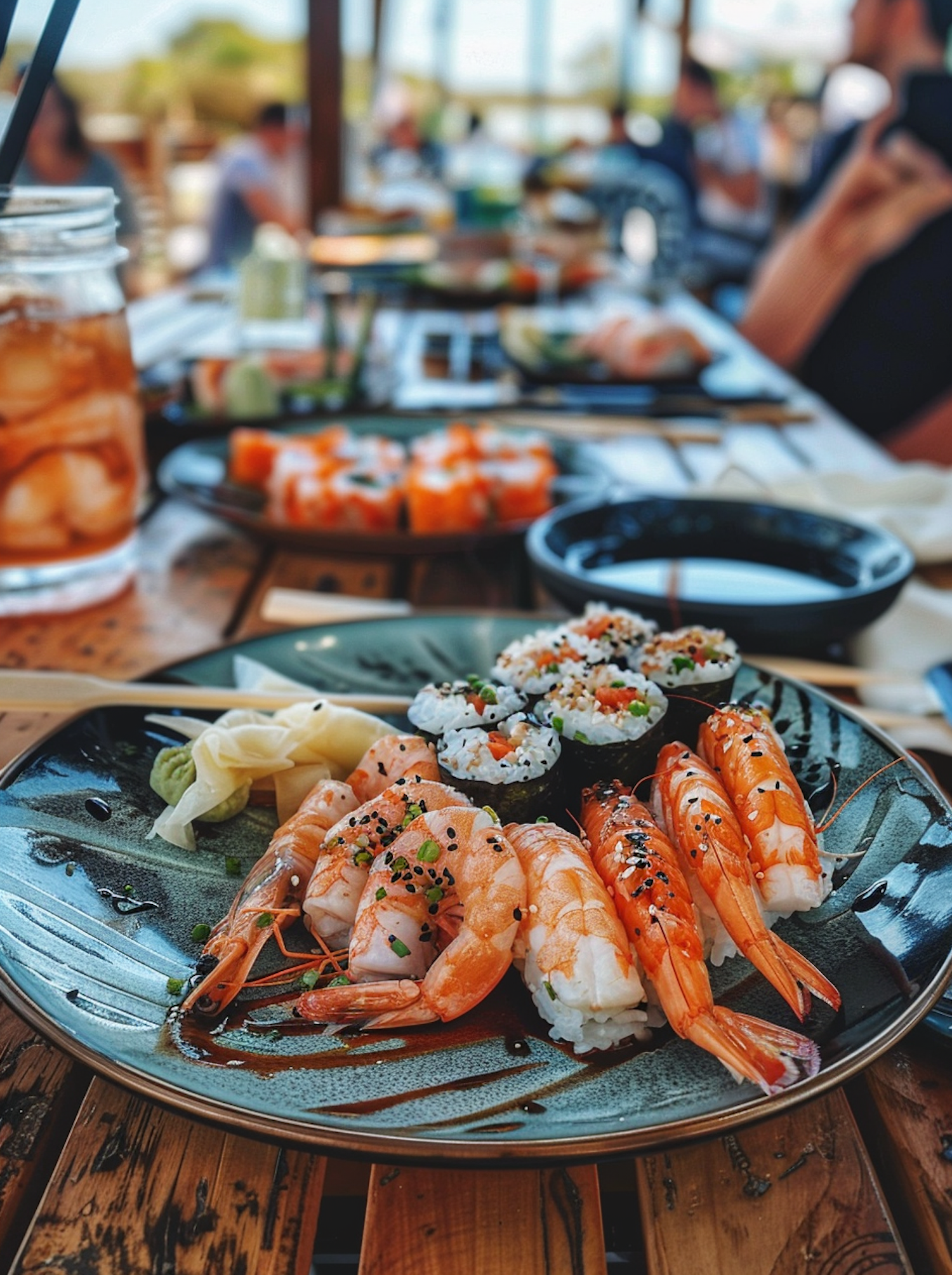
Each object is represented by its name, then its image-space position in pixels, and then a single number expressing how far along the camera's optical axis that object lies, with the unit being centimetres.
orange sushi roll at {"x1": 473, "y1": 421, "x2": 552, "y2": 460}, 60
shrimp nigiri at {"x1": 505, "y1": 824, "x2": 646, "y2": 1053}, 23
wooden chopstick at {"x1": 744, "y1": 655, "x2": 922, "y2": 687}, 40
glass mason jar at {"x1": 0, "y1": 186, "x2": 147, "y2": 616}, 42
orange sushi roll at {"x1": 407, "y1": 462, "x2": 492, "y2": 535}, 52
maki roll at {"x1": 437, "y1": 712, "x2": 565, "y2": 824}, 29
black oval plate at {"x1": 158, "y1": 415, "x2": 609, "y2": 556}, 50
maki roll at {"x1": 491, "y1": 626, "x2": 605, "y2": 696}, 33
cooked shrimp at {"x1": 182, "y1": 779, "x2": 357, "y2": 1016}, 24
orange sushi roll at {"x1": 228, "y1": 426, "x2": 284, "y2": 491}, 58
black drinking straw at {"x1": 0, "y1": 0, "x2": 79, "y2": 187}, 32
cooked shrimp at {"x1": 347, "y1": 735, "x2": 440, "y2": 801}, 30
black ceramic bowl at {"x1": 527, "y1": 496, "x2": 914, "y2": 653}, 40
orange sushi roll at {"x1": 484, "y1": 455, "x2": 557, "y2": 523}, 55
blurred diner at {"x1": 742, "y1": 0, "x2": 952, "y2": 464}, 123
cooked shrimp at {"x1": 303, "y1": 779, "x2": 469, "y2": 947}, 26
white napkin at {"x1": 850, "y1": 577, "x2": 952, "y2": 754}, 41
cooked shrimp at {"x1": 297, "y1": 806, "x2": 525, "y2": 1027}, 23
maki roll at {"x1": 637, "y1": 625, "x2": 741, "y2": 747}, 33
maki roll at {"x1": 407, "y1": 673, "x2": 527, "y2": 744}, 31
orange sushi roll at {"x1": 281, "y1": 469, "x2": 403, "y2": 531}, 53
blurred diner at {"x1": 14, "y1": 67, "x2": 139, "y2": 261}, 171
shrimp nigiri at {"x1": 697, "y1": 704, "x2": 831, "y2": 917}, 26
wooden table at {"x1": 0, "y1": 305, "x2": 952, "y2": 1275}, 20
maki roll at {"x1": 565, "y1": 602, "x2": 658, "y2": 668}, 35
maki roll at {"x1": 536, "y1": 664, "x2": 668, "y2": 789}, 31
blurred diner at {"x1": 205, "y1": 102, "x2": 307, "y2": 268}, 193
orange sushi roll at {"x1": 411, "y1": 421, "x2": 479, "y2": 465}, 58
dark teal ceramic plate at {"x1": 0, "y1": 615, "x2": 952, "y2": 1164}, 19
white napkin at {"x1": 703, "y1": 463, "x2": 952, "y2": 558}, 55
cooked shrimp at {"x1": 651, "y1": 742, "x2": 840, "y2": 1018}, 24
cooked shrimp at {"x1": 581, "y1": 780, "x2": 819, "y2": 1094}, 21
